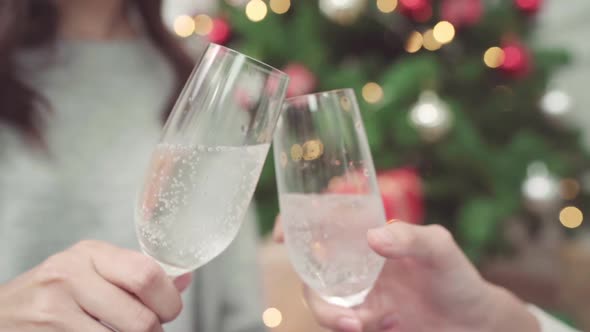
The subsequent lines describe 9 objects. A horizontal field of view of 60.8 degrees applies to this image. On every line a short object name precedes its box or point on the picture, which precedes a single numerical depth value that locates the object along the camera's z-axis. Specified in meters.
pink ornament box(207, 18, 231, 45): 1.53
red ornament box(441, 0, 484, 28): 1.43
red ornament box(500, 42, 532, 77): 1.47
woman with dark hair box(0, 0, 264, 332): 0.96
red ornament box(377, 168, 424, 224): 1.15
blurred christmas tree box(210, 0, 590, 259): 1.39
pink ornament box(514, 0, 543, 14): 1.53
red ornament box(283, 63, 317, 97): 1.38
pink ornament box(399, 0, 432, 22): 1.46
